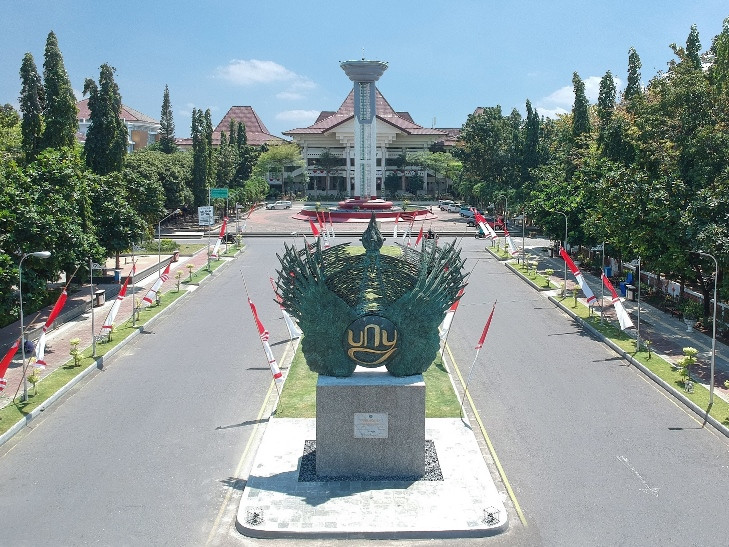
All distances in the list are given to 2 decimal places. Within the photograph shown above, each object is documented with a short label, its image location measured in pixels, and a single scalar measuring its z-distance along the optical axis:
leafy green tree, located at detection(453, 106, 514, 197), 72.75
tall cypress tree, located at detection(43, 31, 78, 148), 37.31
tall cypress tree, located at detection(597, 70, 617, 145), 46.59
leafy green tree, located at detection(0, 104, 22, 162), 52.41
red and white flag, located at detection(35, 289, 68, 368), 22.23
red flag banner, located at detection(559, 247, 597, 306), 29.16
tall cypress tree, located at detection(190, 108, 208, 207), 67.38
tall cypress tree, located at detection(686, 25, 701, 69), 42.69
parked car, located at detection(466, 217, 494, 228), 71.06
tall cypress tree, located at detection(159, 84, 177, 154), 101.98
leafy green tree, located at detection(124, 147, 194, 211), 59.47
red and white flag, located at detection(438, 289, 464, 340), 27.92
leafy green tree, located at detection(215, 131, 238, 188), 78.31
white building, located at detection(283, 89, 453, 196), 99.44
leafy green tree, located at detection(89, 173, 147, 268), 36.97
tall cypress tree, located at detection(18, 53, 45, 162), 38.19
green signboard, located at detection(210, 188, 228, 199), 66.38
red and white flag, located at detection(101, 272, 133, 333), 27.20
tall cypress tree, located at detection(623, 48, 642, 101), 44.56
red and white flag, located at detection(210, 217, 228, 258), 45.93
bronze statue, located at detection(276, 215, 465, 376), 16.53
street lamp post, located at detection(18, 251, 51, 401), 19.53
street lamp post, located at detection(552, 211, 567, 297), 36.56
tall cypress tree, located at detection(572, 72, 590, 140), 52.38
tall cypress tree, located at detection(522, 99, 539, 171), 64.12
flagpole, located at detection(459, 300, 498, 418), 20.70
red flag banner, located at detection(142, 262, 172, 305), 30.70
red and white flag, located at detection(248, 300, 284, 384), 20.91
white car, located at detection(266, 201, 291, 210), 91.00
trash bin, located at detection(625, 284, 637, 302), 35.88
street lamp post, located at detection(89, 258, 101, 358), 25.88
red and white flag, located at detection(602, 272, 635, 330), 26.34
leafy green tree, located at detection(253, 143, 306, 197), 99.06
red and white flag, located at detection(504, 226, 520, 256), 43.75
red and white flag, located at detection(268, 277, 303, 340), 26.38
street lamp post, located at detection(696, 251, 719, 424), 20.25
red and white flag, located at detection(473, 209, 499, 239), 40.80
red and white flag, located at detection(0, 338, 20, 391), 19.89
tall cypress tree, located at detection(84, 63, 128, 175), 41.47
